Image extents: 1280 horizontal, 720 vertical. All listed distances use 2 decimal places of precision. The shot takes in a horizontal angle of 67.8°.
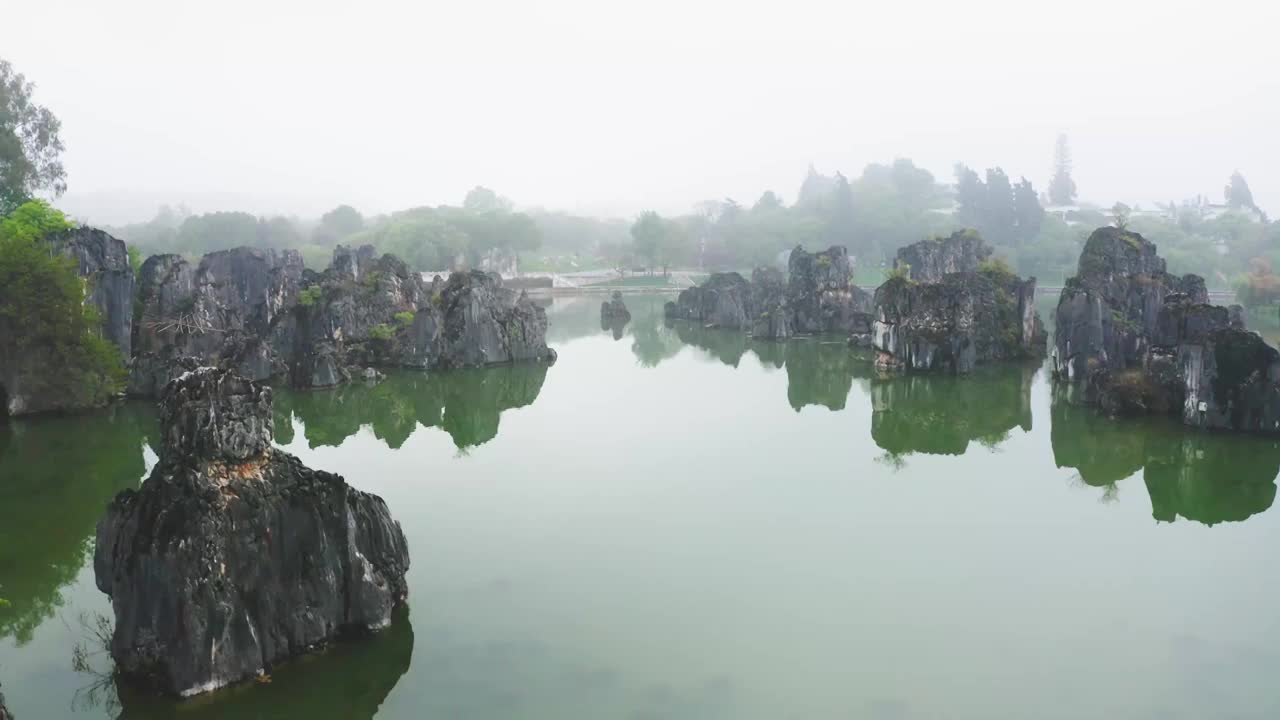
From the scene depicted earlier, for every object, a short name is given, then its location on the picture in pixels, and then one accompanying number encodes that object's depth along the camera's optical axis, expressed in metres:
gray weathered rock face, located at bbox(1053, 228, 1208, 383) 38.41
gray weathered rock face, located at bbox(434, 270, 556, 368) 44.06
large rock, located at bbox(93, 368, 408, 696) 12.54
